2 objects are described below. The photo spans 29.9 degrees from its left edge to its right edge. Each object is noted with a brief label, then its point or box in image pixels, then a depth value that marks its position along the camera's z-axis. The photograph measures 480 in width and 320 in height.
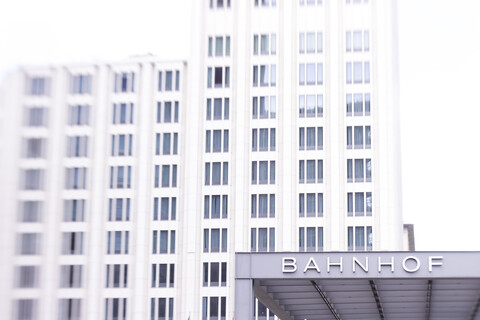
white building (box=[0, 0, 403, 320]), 71.12
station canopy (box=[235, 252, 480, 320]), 24.92
